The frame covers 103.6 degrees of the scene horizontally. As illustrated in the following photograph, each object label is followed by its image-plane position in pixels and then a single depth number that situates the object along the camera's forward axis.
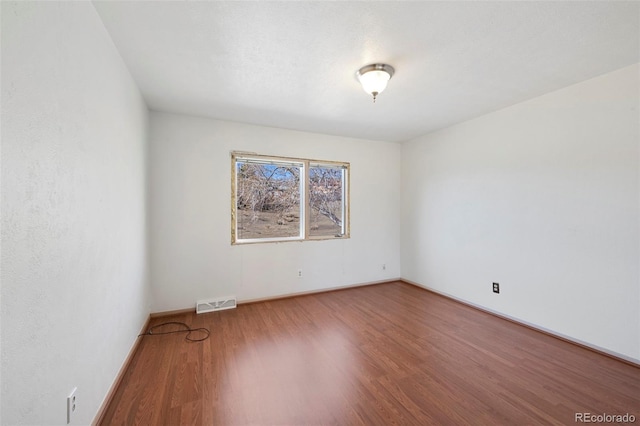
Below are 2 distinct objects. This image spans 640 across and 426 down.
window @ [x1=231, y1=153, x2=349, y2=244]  3.55
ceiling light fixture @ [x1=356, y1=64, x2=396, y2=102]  2.06
